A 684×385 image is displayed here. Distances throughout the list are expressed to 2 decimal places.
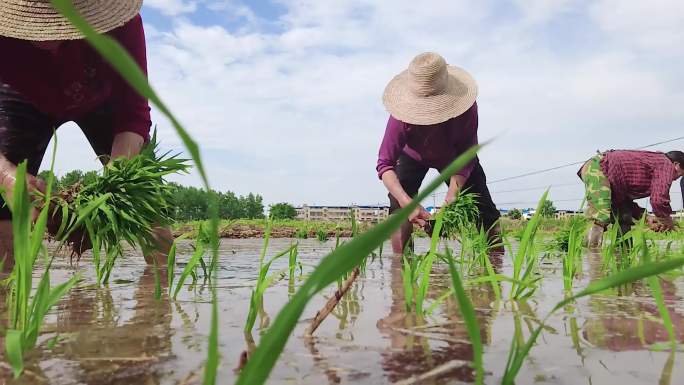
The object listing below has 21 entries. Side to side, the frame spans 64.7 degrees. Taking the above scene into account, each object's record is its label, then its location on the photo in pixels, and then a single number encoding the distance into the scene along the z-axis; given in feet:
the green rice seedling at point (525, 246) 4.67
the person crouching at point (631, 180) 14.34
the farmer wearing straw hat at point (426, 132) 11.76
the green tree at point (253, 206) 300.20
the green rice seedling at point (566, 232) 6.72
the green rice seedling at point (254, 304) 3.42
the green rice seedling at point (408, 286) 4.27
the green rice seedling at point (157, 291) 4.76
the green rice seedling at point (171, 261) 5.21
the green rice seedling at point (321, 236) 23.86
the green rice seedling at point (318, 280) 1.27
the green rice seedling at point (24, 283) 2.38
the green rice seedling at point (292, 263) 5.90
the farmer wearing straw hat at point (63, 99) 7.38
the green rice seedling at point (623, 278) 1.60
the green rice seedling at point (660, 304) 2.77
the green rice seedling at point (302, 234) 31.32
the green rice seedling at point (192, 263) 4.79
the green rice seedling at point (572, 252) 5.40
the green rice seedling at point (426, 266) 4.00
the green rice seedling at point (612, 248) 6.91
